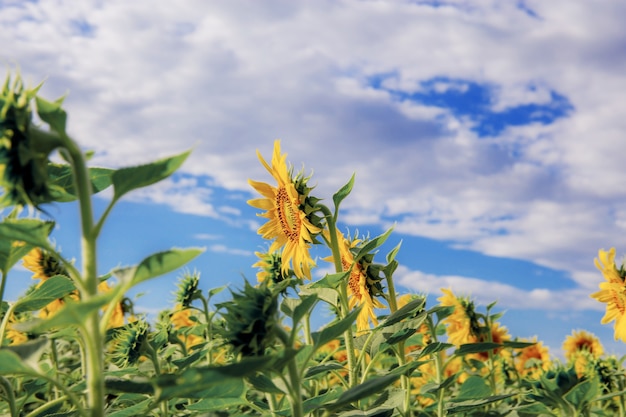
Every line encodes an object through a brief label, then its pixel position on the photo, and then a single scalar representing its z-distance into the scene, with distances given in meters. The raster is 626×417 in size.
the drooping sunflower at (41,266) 3.73
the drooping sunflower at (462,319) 4.16
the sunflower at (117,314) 3.89
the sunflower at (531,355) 5.73
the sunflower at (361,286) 2.66
